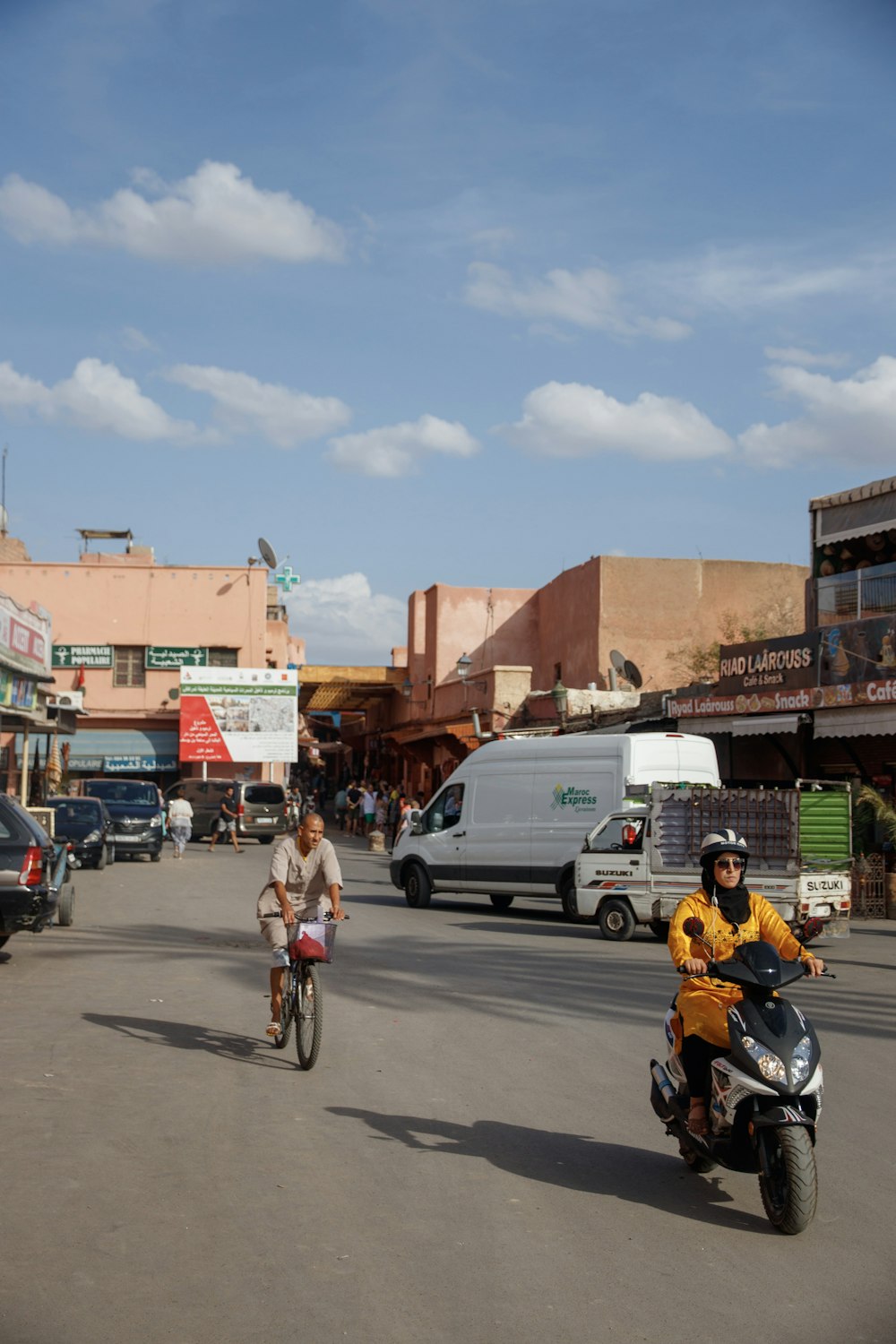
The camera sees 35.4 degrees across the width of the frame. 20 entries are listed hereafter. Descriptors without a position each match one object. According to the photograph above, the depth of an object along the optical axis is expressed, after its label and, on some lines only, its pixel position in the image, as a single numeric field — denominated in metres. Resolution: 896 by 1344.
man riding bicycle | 9.16
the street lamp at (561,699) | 32.94
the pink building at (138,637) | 51.47
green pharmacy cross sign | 70.00
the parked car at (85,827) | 27.23
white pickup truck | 16.22
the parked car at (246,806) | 40.28
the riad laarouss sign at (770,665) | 24.67
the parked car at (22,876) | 12.62
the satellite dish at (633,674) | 36.00
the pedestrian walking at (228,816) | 36.94
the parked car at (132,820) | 31.31
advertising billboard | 49.47
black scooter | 5.33
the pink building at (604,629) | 39.69
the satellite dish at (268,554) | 56.72
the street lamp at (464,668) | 40.62
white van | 19.70
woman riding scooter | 5.75
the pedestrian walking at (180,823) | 33.81
